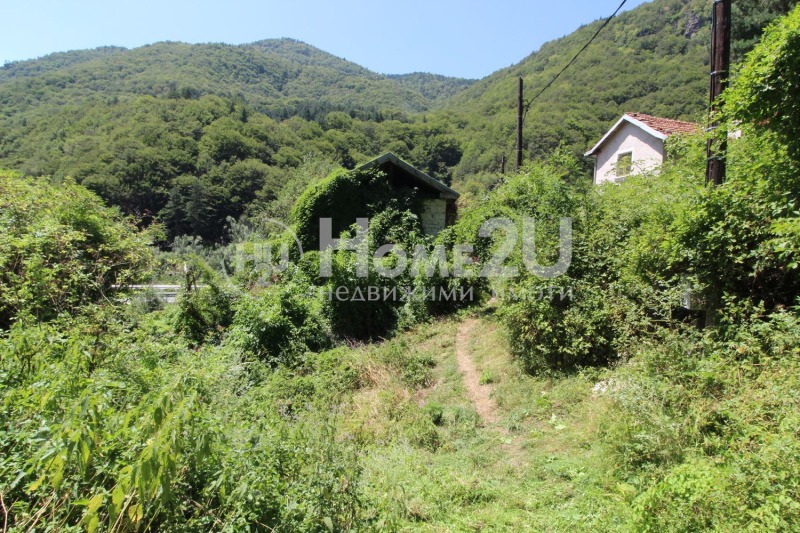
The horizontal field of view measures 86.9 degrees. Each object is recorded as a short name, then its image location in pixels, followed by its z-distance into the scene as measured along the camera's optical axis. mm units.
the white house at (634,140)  17500
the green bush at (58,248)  6285
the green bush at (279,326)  9477
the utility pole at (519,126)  13780
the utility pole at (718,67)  5203
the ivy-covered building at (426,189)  15500
